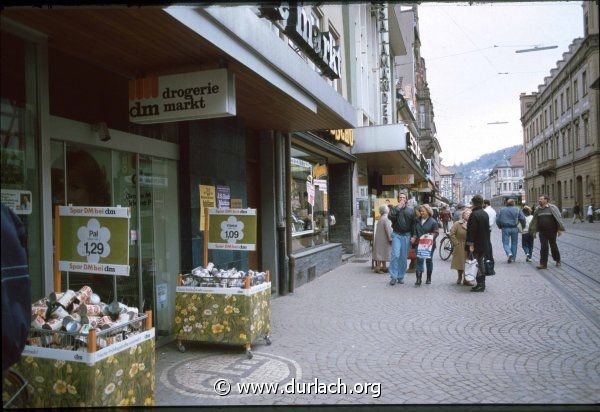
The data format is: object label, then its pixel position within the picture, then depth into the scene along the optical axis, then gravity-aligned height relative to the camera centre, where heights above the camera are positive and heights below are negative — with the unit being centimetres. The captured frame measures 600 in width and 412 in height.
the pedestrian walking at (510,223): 1382 -58
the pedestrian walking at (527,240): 1410 -110
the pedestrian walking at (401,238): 1059 -70
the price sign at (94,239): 409 -22
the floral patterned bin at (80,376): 324 -108
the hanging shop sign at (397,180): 2208 +114
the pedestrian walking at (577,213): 3622 -97
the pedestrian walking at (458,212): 2080 -39
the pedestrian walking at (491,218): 944 -41
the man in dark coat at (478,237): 930 -64
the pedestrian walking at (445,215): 2945 -69
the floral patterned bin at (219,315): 554 -117
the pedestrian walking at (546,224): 1217 -57
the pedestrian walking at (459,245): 1018 -85
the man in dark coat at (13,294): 227 -36
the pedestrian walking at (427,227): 1074 -49
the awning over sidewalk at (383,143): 1522 +195
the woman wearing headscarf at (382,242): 1216 -91
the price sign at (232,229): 632 -25
